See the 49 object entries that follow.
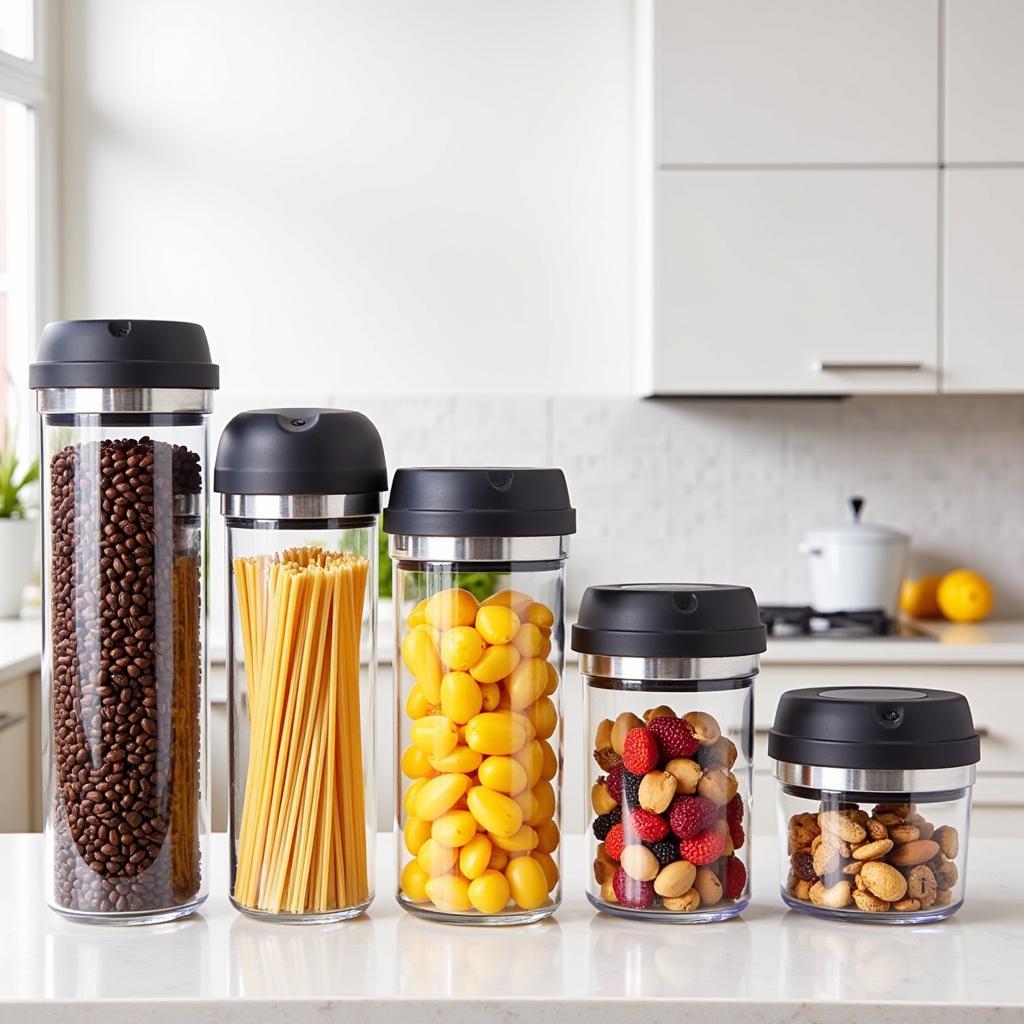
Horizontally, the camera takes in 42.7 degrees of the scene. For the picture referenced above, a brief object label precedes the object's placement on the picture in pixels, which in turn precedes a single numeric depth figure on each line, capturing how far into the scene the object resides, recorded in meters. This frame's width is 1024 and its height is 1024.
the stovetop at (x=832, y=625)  2.69
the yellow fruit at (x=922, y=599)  3.10
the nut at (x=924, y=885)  0.92
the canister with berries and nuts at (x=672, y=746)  0.90
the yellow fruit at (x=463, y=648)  0.89
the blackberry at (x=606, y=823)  0.93
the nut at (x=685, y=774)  0.90
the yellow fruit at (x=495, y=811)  0.89
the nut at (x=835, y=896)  0.93
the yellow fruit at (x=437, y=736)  0.89
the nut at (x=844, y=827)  0.91
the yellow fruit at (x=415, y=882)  0.92
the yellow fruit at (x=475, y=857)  0.90
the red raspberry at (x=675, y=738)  0.90
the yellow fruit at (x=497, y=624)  0.89
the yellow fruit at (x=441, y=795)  0.89
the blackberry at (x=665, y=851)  0.92
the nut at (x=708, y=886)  0.92
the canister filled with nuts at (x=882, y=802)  0.91
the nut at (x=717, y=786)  0.90
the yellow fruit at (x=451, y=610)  0.90
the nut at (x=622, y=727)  0.92
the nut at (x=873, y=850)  0.91
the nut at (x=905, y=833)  0.91
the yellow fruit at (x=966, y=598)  2.96
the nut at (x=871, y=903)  0.92
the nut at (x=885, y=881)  0.92
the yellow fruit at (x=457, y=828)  0.89
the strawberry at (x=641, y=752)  0.90
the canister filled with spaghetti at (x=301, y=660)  0.89
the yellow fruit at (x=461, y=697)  0.89
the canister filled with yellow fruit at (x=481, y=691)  0.89
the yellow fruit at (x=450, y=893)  0.91
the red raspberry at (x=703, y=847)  0.91
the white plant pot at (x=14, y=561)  2.98
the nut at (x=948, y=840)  0.92
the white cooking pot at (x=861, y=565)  2.90
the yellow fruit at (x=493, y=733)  0.89
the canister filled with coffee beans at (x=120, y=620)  0.91
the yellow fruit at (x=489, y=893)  0.90
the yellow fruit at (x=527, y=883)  0.90
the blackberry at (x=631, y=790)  0.91
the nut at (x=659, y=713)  0.92
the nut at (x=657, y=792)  0.89
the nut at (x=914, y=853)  0.91
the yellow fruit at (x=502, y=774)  0.89
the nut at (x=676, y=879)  0.92
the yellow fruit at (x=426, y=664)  0.90
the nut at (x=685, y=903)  0.92
